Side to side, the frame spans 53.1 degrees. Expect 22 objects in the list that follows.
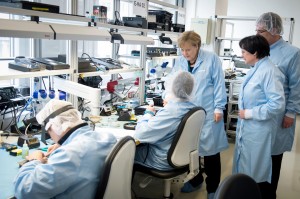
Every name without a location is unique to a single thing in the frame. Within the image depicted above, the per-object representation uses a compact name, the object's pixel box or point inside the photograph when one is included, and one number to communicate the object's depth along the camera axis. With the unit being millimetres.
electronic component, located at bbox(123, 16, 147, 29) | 2928
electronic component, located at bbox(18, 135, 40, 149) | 1796
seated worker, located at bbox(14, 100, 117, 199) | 1160
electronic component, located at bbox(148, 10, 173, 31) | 3311
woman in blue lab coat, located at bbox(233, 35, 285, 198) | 2078
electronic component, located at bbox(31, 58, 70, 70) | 2018
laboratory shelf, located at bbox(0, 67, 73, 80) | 1738
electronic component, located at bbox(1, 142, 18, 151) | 1726
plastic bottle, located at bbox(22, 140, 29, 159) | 1632
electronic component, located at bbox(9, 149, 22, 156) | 1662
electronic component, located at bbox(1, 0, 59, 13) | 1682
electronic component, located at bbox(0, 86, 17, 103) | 2168
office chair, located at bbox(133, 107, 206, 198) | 1955
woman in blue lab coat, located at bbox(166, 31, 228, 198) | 2500
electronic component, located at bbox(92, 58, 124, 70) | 2683
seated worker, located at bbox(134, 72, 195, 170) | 1958
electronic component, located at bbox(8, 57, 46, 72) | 1879
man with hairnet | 2260
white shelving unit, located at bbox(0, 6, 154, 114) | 1568
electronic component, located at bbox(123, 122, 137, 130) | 2287
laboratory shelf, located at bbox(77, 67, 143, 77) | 2361
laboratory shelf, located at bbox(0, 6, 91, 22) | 1653
